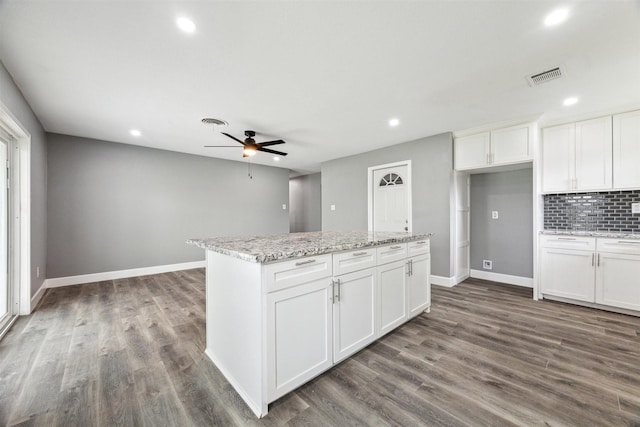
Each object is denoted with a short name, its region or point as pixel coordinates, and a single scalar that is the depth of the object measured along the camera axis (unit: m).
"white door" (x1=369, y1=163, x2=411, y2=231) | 4.54
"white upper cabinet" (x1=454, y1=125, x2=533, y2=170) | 3.43
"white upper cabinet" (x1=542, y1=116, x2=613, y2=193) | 3.09
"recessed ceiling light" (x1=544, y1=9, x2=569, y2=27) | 1.59
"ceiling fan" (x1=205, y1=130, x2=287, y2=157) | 3.57
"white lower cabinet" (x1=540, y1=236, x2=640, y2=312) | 2.79
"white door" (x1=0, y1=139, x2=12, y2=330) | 2.61
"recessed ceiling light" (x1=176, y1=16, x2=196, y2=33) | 1.65
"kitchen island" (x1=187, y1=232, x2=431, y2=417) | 1.46
